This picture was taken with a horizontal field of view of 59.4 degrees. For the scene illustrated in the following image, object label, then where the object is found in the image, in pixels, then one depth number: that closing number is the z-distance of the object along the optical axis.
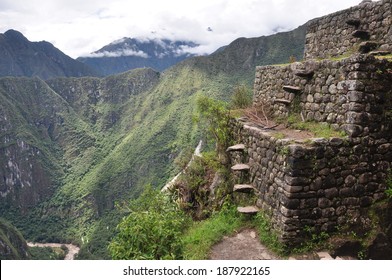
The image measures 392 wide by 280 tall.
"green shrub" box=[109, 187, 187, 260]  5.36
